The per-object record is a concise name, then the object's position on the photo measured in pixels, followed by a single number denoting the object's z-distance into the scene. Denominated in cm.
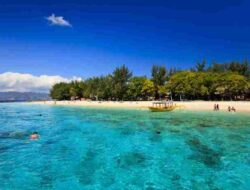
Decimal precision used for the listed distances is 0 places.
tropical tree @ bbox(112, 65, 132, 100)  12588
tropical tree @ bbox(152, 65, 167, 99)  12269
